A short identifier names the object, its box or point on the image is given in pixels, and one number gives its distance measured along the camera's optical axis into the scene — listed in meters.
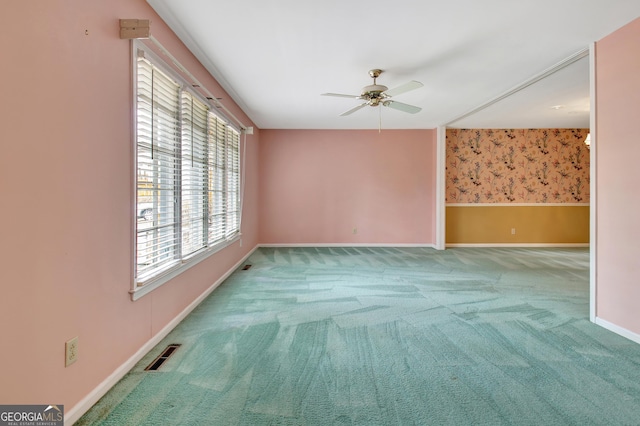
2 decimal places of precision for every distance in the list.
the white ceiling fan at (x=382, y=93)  2.96
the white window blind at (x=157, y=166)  2.04
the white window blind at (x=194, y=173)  2.74
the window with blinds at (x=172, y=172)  2.06
